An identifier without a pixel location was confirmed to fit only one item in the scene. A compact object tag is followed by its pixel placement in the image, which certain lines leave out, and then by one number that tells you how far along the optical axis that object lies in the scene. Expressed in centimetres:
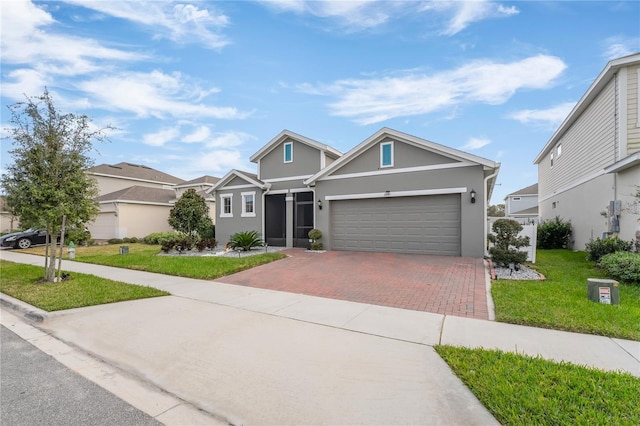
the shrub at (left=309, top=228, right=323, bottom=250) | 1393
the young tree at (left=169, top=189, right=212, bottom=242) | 1477
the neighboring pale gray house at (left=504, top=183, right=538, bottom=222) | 3594
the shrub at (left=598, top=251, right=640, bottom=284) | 686
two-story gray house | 969
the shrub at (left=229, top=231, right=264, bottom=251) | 1371
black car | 1870
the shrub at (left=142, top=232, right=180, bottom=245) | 1962
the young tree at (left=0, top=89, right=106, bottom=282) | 770
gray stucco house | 1149
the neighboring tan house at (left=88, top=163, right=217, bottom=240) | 2192
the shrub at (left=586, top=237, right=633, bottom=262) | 895
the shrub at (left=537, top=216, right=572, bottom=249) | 1484
